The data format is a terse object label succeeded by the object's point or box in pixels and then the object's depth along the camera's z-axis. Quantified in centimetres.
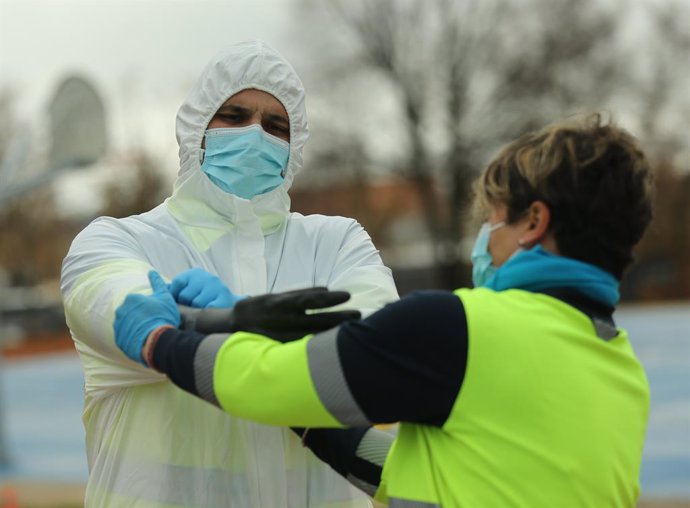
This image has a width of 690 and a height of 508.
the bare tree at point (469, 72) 3041
